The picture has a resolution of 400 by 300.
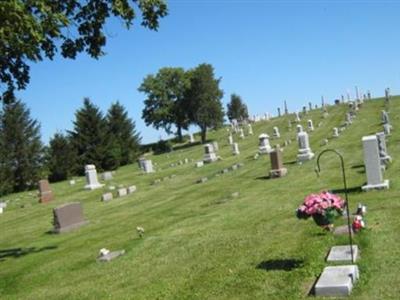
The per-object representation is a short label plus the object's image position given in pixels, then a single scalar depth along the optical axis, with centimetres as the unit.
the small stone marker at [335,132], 4472
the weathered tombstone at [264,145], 4138
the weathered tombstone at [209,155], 4241
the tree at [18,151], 5403
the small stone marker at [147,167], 4309
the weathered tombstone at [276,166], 2689
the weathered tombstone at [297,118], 6928
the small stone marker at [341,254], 1037
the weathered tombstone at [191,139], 8371
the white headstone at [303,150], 3209
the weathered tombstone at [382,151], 2266
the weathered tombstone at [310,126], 5626
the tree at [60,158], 5781
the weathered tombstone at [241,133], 6611
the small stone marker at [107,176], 4416
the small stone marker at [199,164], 4061
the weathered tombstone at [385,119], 4209
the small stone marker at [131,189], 3129
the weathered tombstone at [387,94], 7081
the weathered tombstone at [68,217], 2081
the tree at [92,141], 6056
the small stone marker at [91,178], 3838
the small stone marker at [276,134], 5629
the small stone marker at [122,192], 3067
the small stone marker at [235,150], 4639
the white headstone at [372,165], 1764
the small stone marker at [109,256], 1432
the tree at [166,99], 8400
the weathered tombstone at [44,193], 3519
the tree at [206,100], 7862
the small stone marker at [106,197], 2968
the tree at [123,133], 6606
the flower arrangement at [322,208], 1031
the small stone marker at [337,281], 880
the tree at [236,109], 11200
